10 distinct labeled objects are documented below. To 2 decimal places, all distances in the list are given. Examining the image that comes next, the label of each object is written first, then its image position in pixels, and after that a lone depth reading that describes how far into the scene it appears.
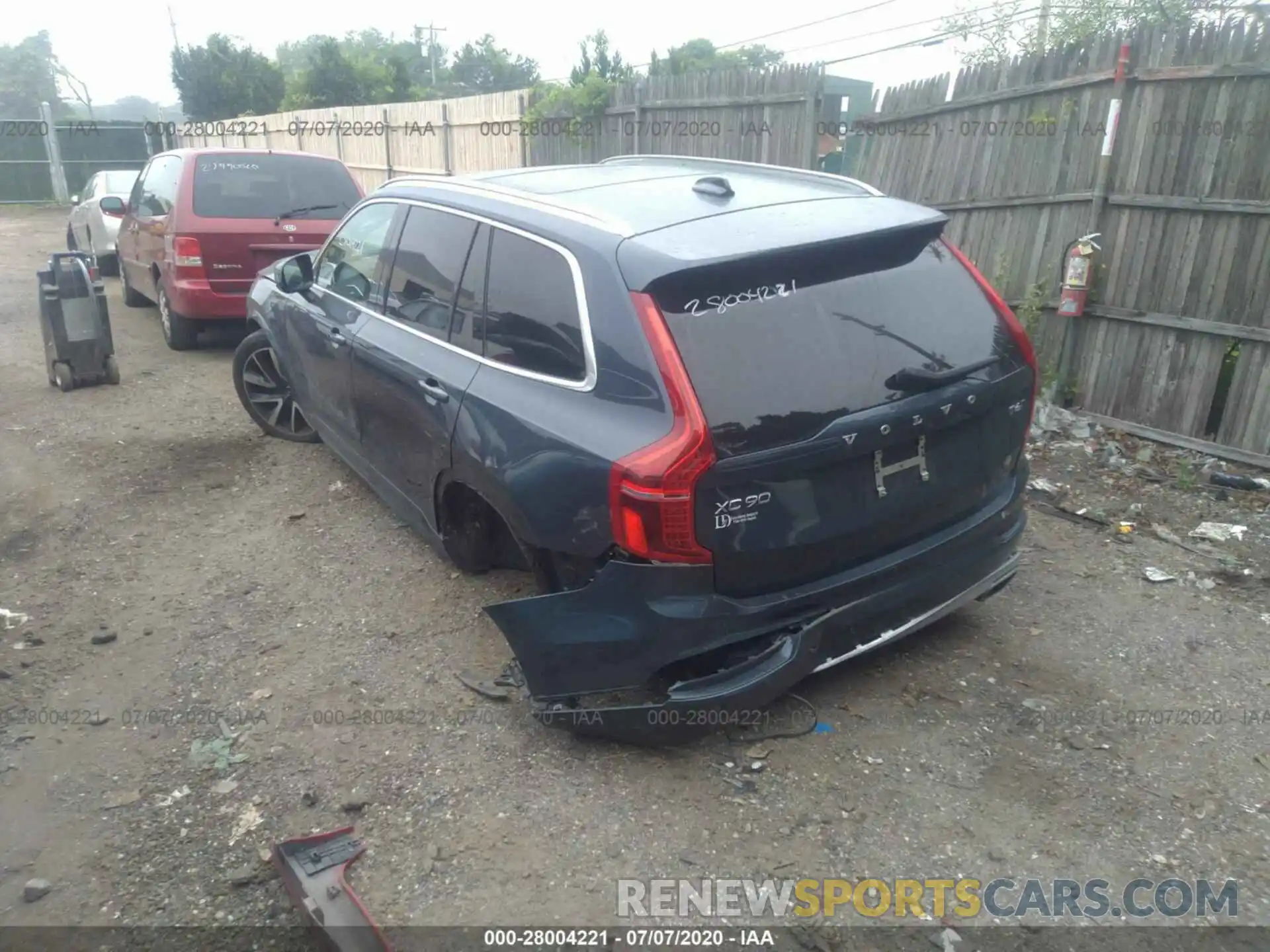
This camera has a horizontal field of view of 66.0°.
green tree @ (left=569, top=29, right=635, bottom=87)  24.56
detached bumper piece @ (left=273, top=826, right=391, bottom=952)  2.65
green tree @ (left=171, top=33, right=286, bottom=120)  32.38
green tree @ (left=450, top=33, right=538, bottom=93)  51.03
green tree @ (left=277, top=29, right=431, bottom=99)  29.78
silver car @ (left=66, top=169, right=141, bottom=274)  12.71
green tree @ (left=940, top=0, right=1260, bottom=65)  14.47
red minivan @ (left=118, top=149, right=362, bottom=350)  8.41
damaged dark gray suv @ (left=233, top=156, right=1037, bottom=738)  3.02
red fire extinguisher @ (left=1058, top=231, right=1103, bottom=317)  6.35
